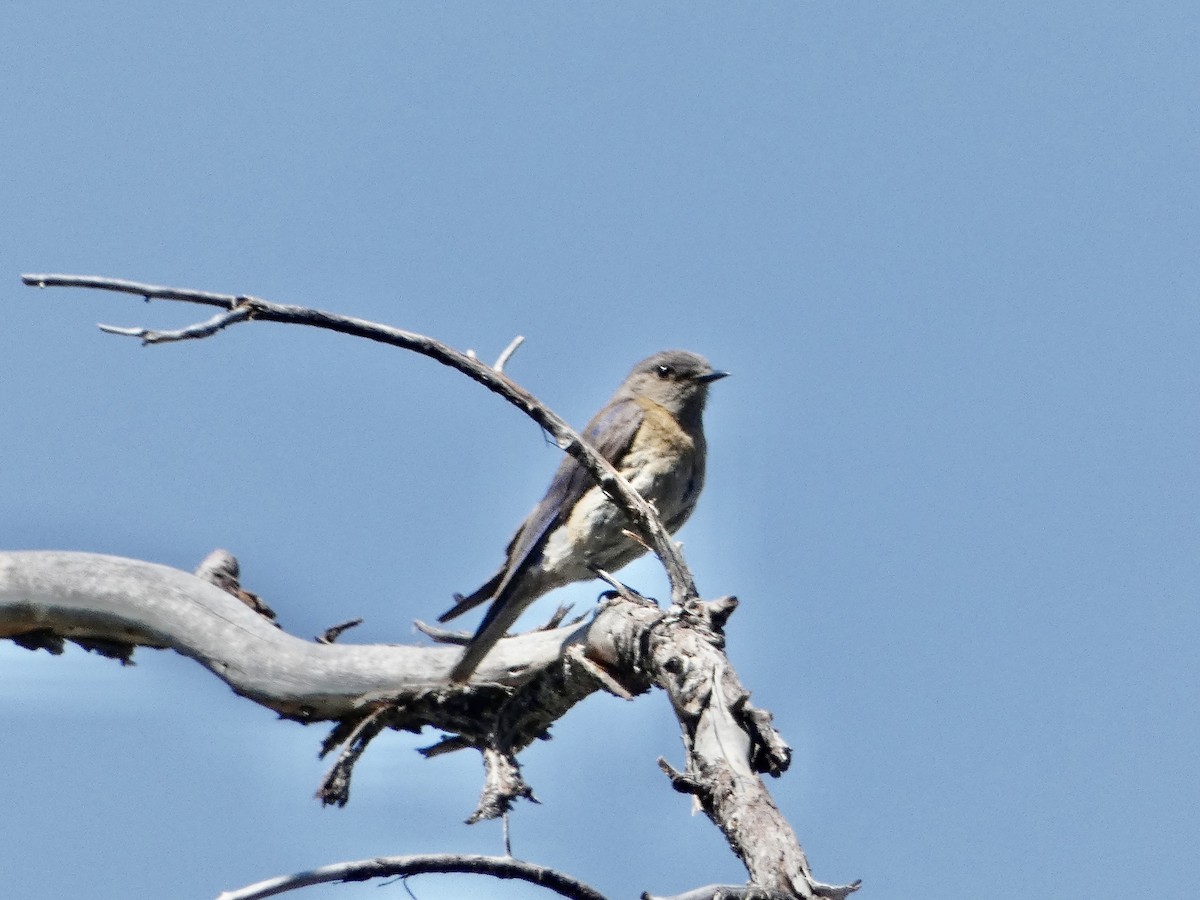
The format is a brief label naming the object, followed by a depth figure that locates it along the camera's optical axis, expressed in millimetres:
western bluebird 13234
